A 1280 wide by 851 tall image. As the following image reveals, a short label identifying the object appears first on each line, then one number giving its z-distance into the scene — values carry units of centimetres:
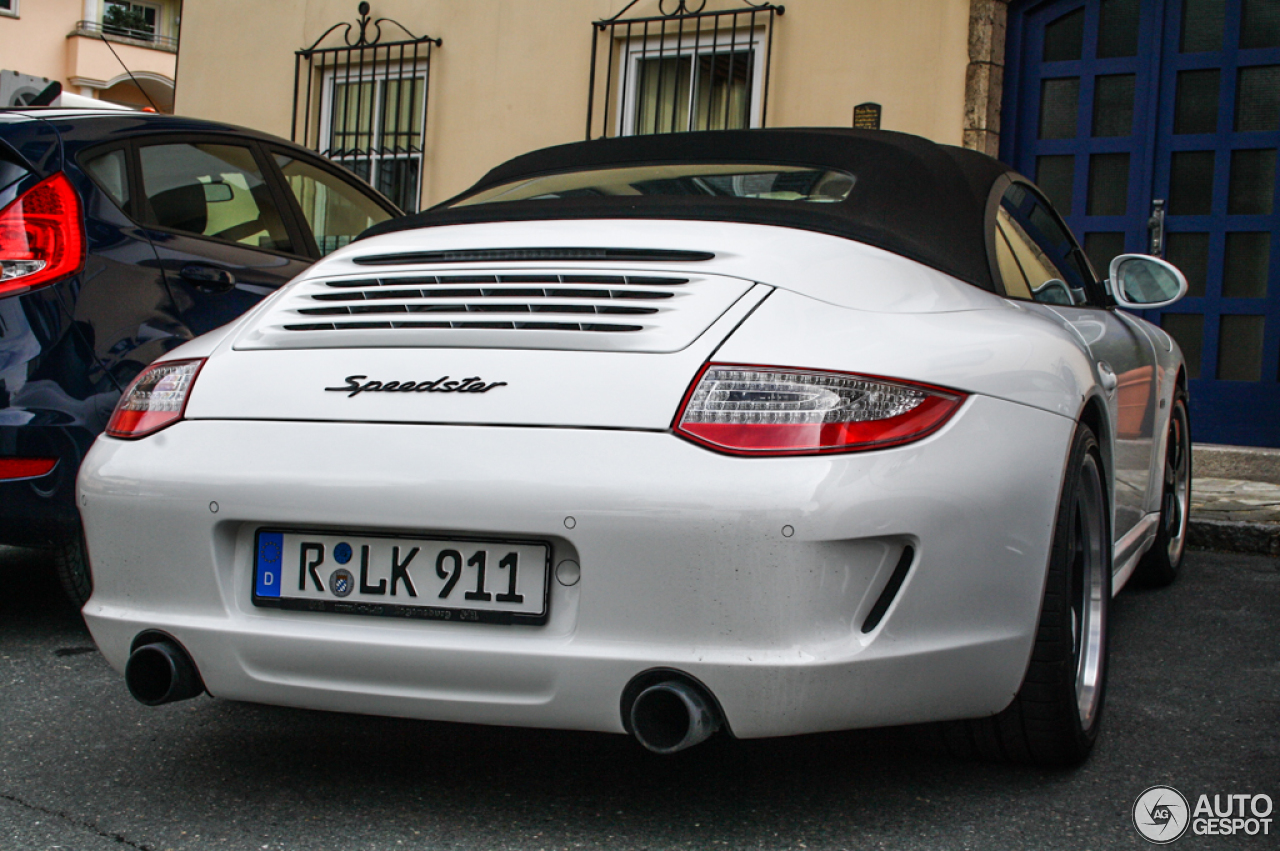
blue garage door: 780
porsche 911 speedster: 196
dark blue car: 334
